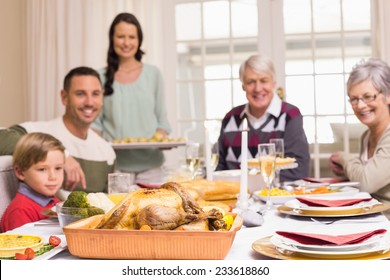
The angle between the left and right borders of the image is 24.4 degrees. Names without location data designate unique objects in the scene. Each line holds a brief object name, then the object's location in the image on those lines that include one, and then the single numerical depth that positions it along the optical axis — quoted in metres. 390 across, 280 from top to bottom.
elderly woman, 3.31
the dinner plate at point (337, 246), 1.62
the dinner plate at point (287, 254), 1.61
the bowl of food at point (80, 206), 2.12
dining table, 1.87
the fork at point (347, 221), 2.41
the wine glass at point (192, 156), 3.00
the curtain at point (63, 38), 5.50
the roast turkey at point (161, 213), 1.68
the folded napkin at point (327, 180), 3.20
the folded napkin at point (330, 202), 2.56
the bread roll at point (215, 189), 2.68
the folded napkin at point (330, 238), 1.64
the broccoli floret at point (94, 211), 2.11
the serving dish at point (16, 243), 1.75
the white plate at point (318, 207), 2.52
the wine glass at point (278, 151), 3.08
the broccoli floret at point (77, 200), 2.17
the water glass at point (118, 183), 2.70
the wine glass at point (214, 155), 3.06
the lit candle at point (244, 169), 2.32
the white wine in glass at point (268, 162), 2.65
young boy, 2.88
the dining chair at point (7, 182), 2.97
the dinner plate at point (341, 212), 2.49
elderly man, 3.71
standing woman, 4.22
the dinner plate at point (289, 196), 2.77
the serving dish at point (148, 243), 1.62
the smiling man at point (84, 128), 3.55
